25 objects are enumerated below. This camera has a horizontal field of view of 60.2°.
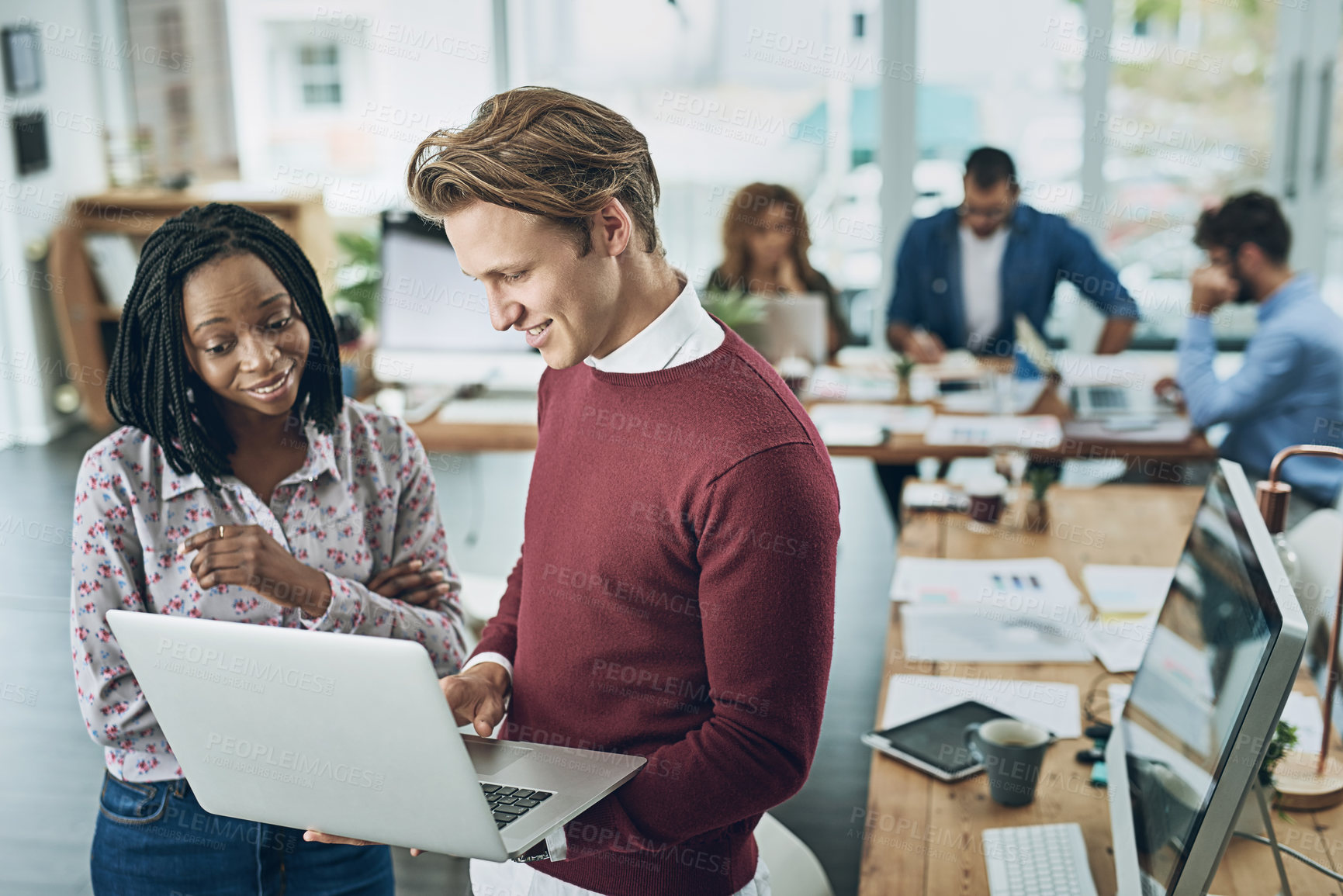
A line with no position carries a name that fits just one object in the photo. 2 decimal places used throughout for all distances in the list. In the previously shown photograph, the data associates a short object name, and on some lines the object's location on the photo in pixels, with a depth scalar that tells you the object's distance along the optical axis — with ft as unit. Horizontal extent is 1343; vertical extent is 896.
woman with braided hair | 4.47
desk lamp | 4.60
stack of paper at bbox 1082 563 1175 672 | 6.96
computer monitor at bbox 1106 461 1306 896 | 3.29
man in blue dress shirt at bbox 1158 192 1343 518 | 10.79
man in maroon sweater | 3.50
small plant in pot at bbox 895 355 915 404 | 12.61
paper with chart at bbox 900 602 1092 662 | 6.98
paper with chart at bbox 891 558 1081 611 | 7.75
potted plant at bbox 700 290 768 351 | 12.60
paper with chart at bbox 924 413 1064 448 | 10.80
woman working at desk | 13.76
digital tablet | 5.74
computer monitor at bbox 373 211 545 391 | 11.32
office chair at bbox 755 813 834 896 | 5.80
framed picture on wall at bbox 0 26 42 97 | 17.69
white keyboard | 4.82
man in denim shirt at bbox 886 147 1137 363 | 13.26
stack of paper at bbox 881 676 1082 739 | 6.22
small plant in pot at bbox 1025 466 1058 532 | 9.25
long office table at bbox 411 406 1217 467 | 10.69
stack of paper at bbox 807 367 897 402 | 12.59
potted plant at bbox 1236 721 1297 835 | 5.11
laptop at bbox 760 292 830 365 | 13.14
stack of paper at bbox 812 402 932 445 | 11.19
